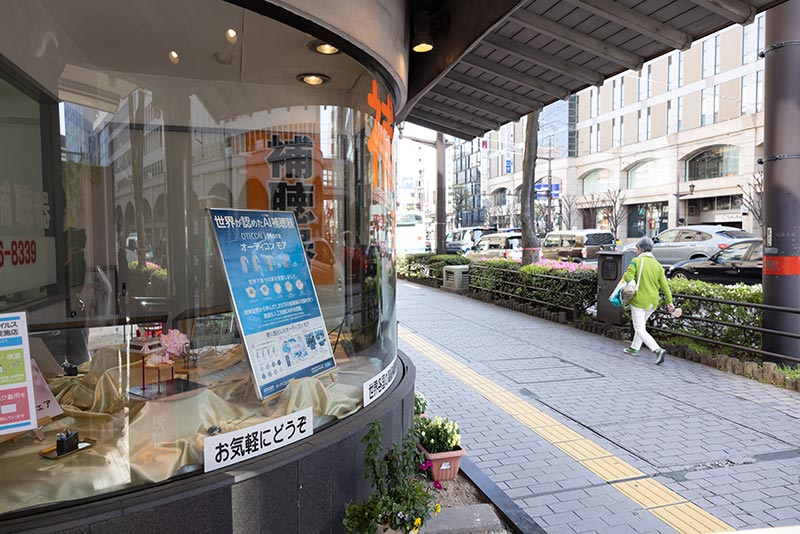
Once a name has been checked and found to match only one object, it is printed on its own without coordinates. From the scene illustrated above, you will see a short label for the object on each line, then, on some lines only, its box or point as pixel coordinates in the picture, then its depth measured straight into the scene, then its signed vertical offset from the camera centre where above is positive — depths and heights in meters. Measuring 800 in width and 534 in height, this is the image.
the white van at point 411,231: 31.75 +0.55
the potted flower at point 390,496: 2.73 -1.34
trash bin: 8.97 -0.67
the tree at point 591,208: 48.59 +2.75
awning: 4.68 +1.94
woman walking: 7.47 -0.65
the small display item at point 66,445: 2.57 -0.98
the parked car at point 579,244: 25.33 -0.29
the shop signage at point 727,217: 36.32 +1.32
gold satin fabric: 2.39 -0.94
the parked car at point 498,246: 24.57 -0.35
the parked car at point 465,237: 34.41 +0.20
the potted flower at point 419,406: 4.71 -1.44
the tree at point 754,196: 30.69 +2.37
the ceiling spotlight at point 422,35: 5.18 +1.96
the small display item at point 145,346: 3.13 -0.60
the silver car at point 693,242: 19.14 -0.19
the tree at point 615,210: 45.50 +2.37
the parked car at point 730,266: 13.60 -0.77
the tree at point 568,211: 50.22 +2.52
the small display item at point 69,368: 3.62 -0.84
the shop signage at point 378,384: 3.61 -1.00
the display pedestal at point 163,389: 2.93 -0.81
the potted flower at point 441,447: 3.80 -1.48
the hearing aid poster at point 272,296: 3.12 -0.33
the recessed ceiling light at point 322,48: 3.60 +1.31
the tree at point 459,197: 72.25 +5.68
